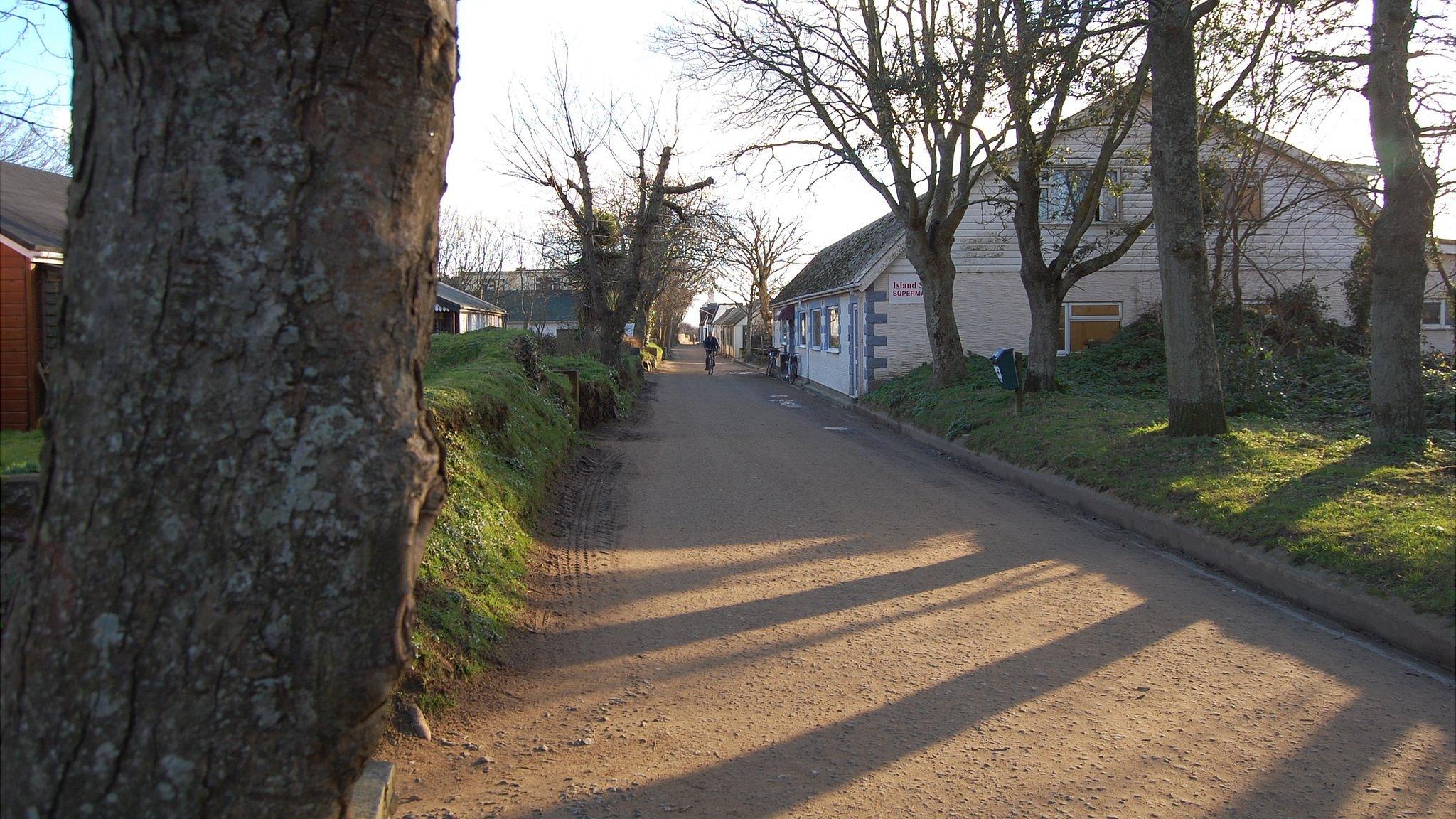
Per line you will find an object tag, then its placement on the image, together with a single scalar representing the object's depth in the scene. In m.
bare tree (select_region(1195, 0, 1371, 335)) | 11.35
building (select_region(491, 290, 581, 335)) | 60.74
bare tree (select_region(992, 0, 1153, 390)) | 11.17
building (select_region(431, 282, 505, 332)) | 35.36
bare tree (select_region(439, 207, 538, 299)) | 57.25
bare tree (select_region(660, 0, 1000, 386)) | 14.12
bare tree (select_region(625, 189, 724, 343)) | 29.81
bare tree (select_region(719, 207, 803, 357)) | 56.62
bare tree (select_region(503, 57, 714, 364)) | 25.03
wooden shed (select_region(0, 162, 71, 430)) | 10.12
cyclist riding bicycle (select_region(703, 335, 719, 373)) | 42.12
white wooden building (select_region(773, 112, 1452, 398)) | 24.20
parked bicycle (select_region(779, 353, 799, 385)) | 34.50
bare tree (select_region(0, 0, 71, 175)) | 5.64
